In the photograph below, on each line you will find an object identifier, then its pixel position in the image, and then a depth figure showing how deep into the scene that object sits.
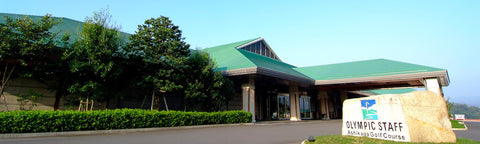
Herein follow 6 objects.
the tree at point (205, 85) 14.80
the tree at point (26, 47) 9.99
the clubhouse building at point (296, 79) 18.64
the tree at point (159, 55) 13.59
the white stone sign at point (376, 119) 6.26
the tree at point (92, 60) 11.36
